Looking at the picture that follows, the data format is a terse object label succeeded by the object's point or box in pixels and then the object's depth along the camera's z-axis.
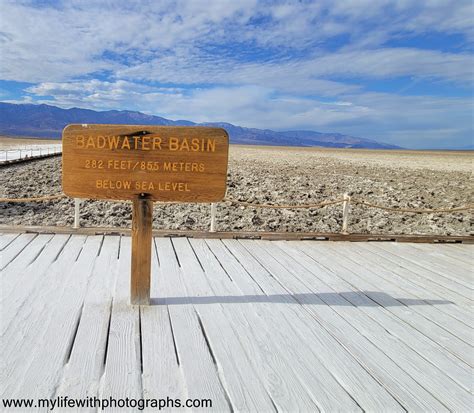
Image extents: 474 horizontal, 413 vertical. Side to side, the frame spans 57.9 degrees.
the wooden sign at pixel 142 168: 3.70
